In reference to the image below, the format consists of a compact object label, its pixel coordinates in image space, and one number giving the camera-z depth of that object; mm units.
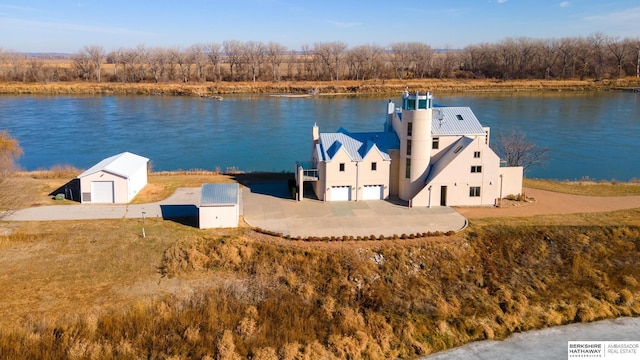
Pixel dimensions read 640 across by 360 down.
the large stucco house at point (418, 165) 24094
